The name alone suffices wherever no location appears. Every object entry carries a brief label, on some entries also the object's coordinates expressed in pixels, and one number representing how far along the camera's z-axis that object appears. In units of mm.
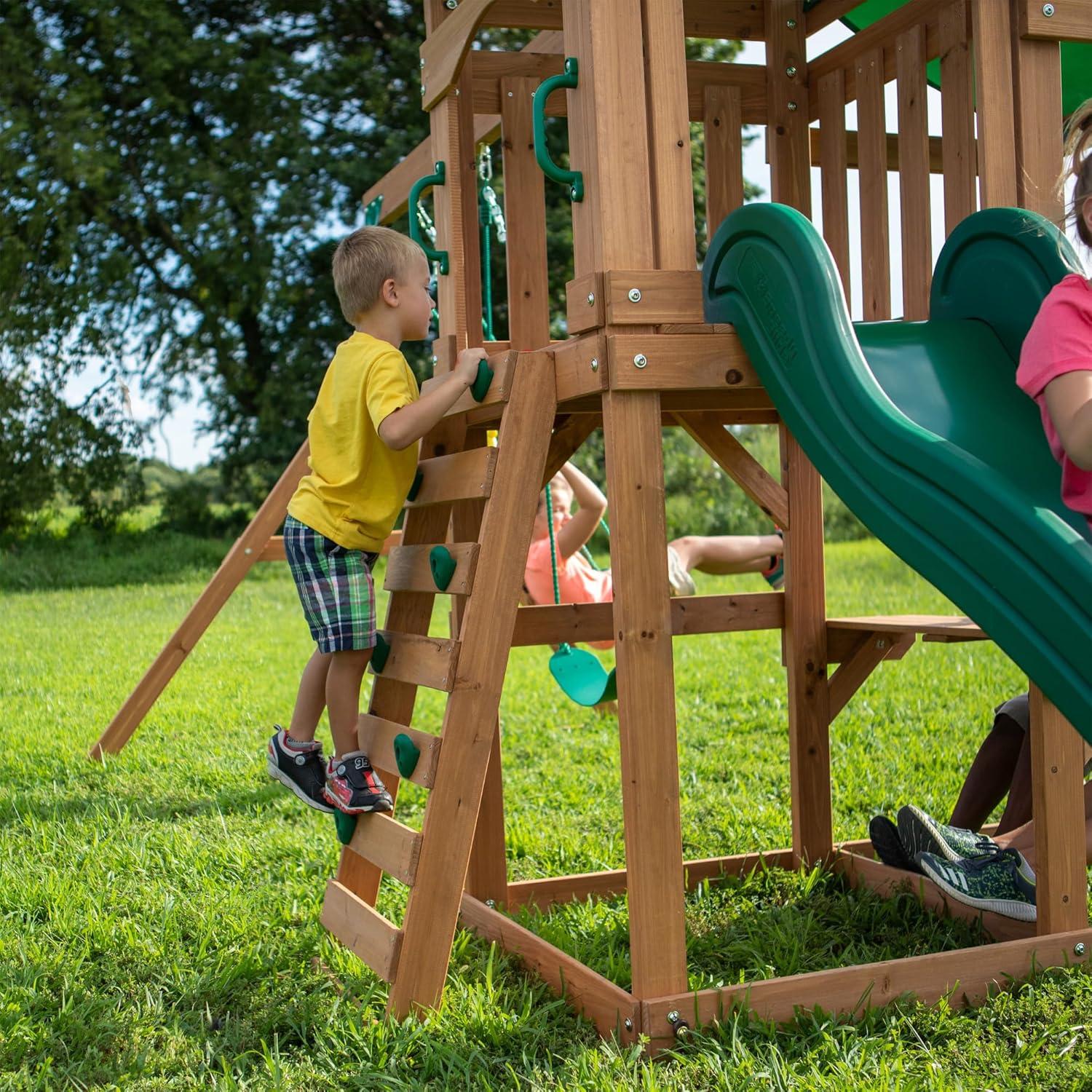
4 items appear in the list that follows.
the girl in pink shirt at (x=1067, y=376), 2057
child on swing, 5777
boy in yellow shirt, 2945
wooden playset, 2488
